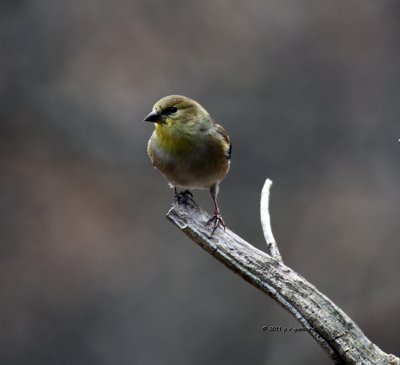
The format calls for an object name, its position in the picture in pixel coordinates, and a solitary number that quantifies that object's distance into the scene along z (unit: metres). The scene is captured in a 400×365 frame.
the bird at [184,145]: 7.62
